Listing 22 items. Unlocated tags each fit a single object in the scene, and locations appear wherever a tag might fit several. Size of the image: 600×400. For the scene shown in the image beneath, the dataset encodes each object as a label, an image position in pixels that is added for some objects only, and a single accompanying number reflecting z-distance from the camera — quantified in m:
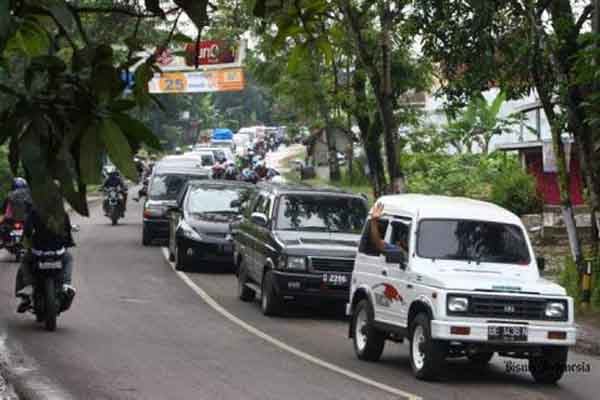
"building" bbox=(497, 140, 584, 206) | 36.74
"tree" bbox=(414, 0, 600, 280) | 18.64
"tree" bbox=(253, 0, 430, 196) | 7.11
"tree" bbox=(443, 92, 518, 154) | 52.41
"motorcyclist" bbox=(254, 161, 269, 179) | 46.19
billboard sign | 38.75
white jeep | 12.88
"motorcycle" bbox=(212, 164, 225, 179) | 48.11
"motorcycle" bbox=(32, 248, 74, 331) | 16.16
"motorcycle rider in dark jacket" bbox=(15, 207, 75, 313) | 15.93
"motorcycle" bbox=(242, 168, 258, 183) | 43.60
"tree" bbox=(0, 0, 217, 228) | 4.77
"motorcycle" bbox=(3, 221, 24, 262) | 26.09
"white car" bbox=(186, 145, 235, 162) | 69.33
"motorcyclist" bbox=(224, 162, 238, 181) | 48.25
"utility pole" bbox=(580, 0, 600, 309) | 19.72
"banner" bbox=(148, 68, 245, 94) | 58.62
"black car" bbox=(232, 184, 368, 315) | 19.08
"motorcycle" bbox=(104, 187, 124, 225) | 37.93
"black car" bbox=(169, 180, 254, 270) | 25.67
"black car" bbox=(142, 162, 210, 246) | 31.84
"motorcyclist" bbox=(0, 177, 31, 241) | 25.52
